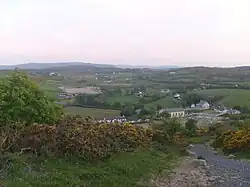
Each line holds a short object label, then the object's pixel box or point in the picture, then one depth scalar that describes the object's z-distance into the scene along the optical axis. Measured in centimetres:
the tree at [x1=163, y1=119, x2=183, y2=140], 2247
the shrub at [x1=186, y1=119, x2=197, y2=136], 3437
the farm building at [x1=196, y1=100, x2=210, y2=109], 6207
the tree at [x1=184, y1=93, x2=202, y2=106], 6561
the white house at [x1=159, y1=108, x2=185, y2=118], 5336
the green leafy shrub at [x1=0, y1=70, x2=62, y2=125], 1425
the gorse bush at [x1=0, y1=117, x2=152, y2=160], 1037
